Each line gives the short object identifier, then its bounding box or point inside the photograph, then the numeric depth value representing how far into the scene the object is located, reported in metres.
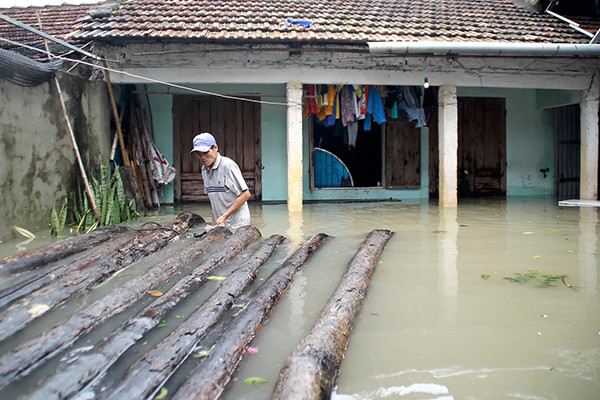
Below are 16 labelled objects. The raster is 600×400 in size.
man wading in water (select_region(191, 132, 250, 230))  5.11
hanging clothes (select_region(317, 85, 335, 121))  9.37
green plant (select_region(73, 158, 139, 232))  6.76
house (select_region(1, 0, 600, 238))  8.37
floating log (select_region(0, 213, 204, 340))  2.68
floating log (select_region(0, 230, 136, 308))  3.02
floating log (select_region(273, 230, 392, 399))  2.00
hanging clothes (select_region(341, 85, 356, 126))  9.41
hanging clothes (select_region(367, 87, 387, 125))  9.58
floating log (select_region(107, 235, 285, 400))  2.01
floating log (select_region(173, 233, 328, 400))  2.02
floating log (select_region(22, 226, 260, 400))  1.98
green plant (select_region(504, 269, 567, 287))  3.78
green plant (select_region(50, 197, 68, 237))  5.94
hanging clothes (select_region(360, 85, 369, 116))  9.37
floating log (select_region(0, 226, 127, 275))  3.59
